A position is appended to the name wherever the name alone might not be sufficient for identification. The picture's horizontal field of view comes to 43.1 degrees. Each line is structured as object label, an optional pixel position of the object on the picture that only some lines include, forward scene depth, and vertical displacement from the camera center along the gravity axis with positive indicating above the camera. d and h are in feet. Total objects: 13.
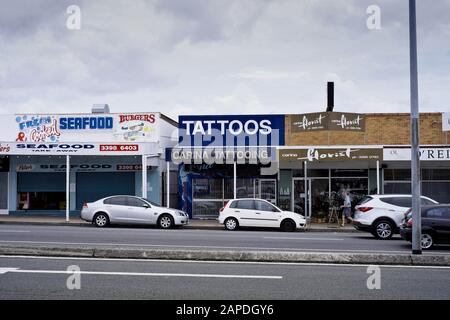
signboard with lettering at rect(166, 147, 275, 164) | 85.05 +3.73
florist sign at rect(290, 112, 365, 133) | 89.56 +9.26
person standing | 77.56 -3.89
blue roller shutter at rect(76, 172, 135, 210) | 91.91 -0.83
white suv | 63.21 -3.82
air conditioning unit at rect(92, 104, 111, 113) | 95.50 +12.07
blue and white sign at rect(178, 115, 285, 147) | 89.35 +7.68
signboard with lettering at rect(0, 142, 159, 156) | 82.28 +4.61
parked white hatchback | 72.49 -4.64
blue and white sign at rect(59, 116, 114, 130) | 92.43 +9.28
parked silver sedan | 73.00 -4.25
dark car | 52.24 -4.44
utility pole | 42.29 +3.61
